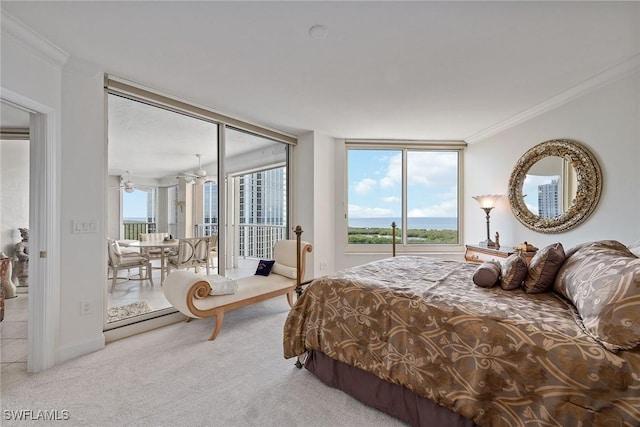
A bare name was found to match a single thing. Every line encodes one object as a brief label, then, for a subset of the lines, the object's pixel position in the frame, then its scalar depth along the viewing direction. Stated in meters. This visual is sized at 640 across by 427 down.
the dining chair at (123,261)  3.19
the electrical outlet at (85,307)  2.38
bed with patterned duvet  1.09
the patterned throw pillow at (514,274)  1.81
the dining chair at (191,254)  3.51
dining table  3.29
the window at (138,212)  3.11
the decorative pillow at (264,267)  3.68
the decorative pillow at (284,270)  3.56
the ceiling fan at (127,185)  3.08
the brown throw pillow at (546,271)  1.74
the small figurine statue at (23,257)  2.35
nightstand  3.31
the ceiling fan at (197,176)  3.75
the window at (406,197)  4.98
